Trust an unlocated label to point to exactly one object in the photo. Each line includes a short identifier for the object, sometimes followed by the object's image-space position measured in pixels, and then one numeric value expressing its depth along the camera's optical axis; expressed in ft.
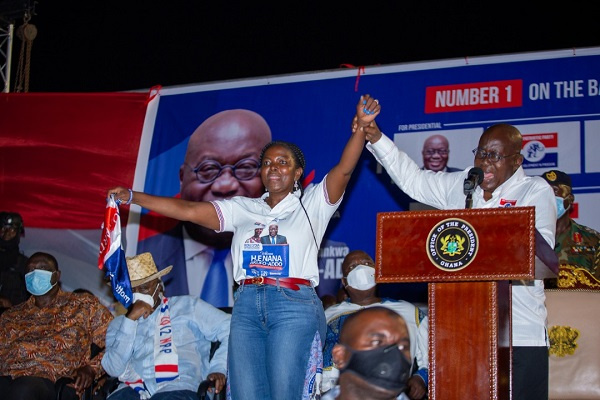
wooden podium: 11.09
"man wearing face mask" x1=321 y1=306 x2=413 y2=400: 8.89
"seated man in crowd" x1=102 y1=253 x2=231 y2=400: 18.57
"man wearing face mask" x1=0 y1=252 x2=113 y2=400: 19.57
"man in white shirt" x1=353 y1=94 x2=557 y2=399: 13.55
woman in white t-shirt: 13.43
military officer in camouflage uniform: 17.57
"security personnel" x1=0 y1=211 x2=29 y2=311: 24.06
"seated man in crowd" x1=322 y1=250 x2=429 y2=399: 17.81
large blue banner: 21.48
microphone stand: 12.50
